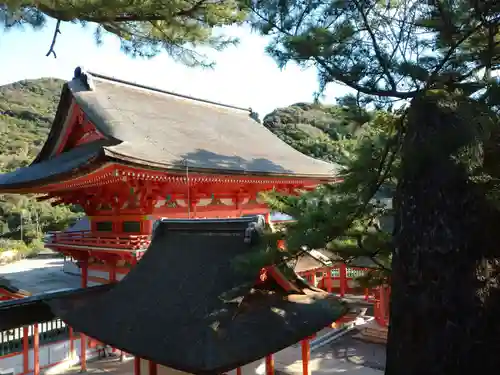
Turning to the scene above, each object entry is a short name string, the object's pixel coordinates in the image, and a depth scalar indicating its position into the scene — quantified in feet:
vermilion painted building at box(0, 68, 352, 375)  20.80
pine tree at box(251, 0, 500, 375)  10.08
